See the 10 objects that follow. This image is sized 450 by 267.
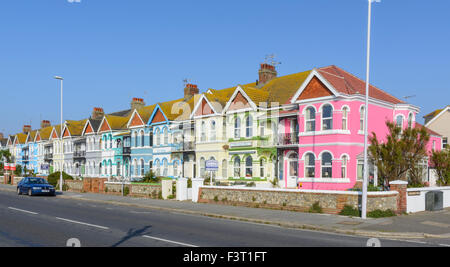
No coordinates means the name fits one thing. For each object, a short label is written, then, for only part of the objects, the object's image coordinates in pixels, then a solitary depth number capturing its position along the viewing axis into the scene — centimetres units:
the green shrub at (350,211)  1969
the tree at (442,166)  2652
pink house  2681
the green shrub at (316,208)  2103
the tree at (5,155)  7381
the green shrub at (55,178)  4734
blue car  3550
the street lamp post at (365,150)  1845
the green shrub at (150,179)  3641
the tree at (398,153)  2305
